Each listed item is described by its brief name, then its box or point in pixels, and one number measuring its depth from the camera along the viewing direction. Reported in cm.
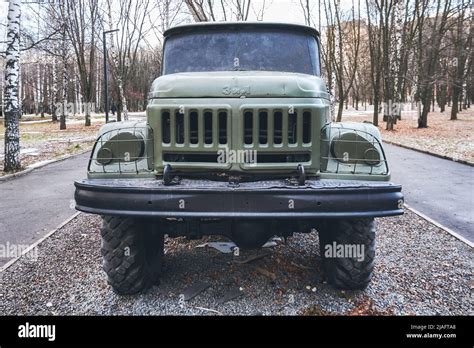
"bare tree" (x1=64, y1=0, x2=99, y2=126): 2652
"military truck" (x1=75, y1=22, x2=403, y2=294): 307
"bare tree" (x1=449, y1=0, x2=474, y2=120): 2597
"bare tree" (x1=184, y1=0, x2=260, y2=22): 1941
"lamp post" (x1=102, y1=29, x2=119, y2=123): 2417
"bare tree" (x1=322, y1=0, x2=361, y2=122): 2652
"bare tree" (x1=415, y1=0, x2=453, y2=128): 2331
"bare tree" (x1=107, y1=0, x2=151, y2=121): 2694
